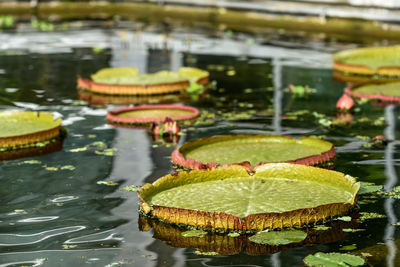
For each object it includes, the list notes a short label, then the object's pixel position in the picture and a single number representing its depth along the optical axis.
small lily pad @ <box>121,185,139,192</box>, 7.44
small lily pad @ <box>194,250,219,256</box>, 5.65
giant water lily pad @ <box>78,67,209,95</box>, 12.96
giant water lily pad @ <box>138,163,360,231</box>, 6.01
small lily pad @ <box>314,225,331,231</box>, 6.07
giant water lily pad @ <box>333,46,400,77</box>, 14.47
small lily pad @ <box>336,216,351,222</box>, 6.31
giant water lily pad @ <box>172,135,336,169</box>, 7.88
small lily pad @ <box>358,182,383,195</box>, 7.13
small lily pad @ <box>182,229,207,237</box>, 6.01
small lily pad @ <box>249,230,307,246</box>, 5.76
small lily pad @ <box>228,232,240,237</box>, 5.96
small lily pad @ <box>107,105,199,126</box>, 10.43
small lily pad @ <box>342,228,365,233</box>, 6.07
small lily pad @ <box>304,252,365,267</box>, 5.25
